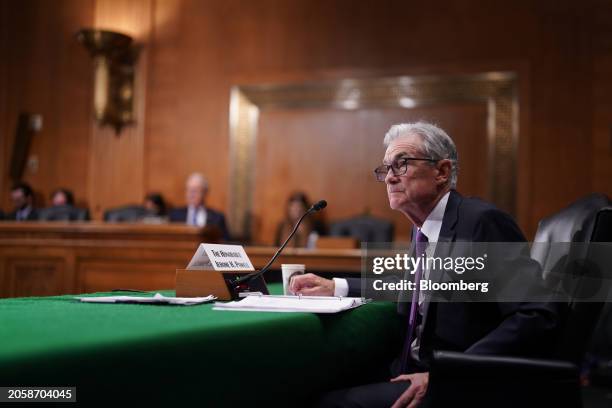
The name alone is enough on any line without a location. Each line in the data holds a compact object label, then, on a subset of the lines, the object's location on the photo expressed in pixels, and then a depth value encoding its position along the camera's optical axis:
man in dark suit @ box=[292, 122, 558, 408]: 1.65
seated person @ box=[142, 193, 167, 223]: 7.10
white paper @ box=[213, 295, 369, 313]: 1.65
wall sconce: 7.67
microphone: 1.95
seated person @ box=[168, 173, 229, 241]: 6.82
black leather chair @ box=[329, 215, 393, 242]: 6.29
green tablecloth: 1.05
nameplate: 1.92
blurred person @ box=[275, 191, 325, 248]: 6.71
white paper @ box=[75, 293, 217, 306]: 1.75
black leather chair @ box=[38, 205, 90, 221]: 6.66
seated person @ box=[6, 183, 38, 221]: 7.64
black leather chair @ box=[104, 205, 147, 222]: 6.84
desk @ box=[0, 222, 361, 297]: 4.45
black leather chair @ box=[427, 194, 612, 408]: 1.55
